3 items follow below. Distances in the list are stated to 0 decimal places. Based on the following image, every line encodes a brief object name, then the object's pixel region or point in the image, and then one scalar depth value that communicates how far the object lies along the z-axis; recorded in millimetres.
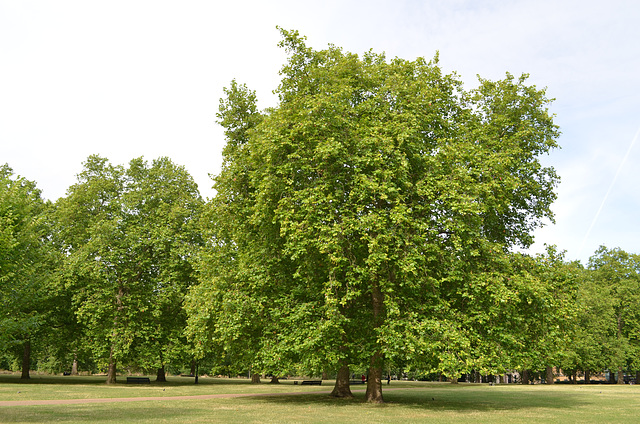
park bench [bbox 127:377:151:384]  52434
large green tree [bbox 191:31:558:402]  24594
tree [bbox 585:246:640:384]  79062
